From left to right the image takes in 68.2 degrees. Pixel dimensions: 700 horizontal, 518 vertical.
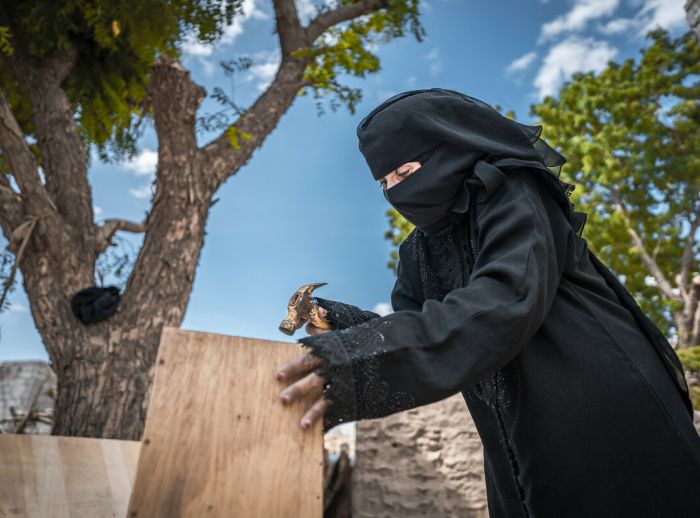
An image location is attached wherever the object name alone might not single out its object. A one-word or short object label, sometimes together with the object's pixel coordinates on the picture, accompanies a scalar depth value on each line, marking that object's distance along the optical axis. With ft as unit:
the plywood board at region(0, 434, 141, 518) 6.08
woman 3.18
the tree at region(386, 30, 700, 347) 35.32
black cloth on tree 10.30
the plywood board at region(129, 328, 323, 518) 2.92
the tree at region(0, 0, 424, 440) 10.09
